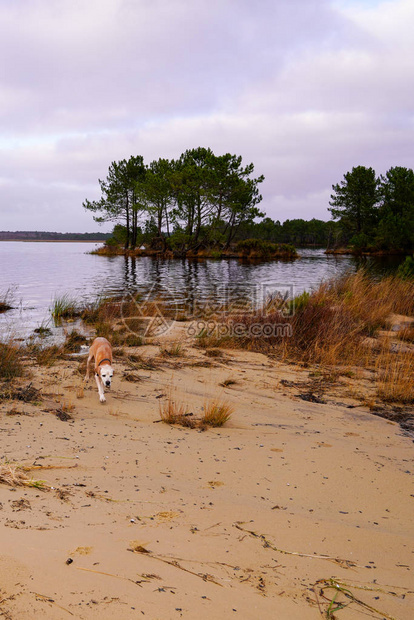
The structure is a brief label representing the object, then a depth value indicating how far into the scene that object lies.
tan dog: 5.59
